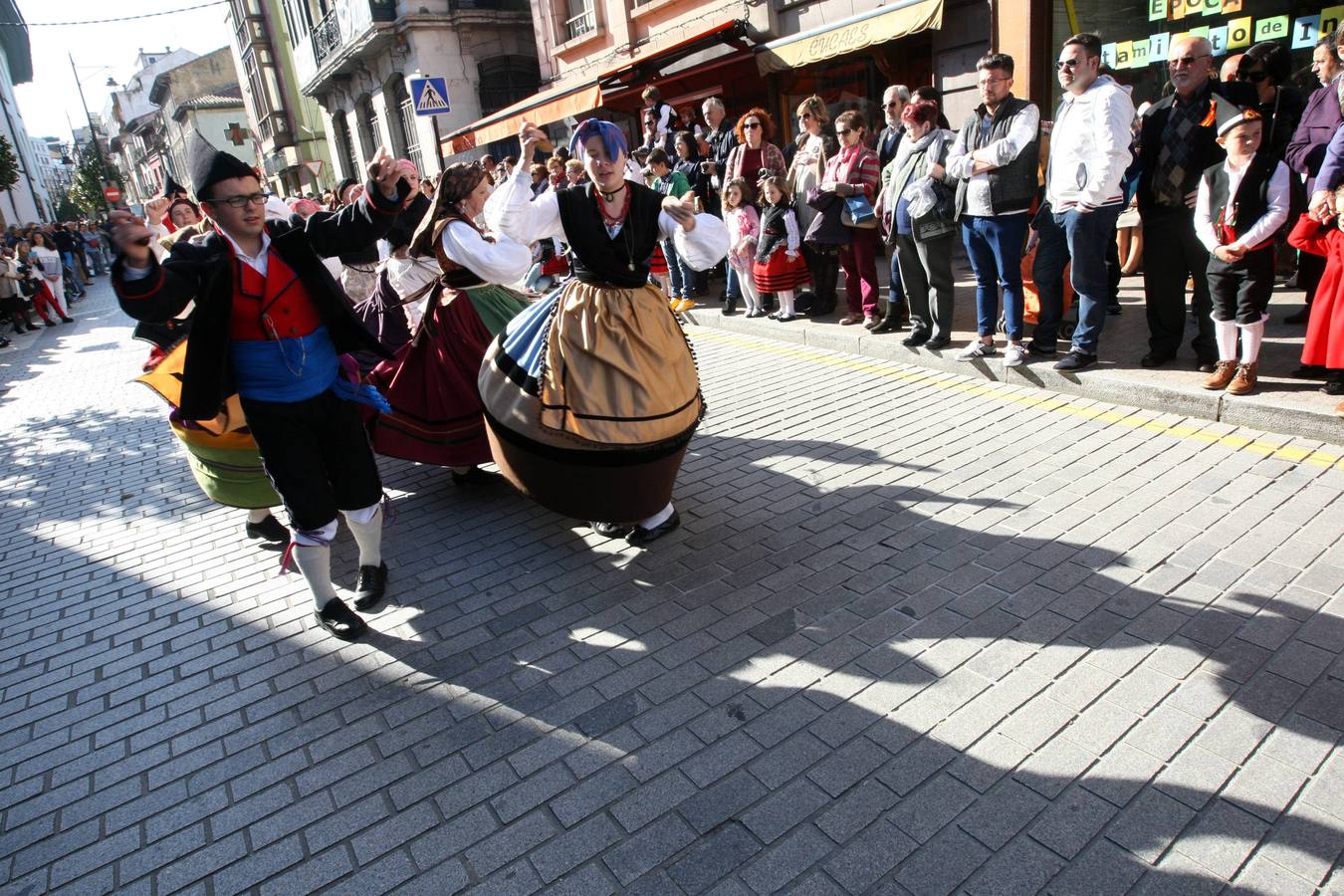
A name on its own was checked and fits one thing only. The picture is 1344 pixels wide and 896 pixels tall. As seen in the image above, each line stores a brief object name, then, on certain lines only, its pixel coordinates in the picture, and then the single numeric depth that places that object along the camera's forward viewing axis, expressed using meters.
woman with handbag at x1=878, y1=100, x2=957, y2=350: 6.23
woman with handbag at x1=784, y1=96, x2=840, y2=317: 7.72
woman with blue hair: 3.59
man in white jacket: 5.07
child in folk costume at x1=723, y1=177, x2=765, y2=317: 8.48
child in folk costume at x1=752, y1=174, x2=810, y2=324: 8.12
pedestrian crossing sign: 10.95
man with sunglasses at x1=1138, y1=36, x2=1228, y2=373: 5.11
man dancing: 3.21
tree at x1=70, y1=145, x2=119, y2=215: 50.09
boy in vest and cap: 4.65
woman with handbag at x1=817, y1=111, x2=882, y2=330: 7.26
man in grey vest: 5.52
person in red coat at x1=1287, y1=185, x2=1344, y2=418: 4.50
